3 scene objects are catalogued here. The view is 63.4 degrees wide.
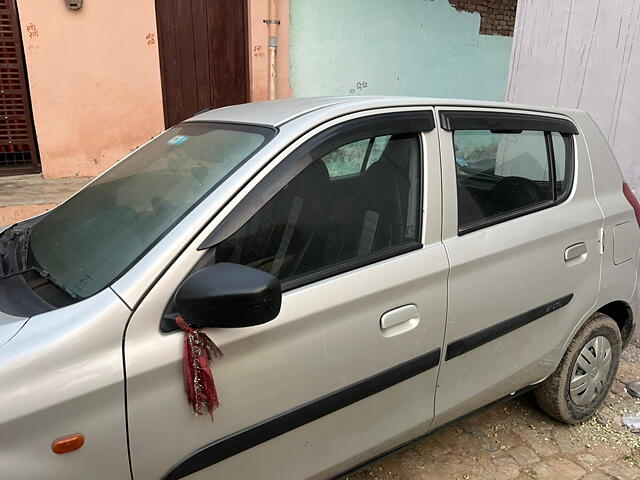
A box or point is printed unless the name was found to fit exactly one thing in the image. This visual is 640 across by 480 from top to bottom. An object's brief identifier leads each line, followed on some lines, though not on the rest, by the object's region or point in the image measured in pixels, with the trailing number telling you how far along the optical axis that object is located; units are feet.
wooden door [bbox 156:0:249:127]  22.67
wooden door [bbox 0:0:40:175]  19.89
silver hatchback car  4.71
